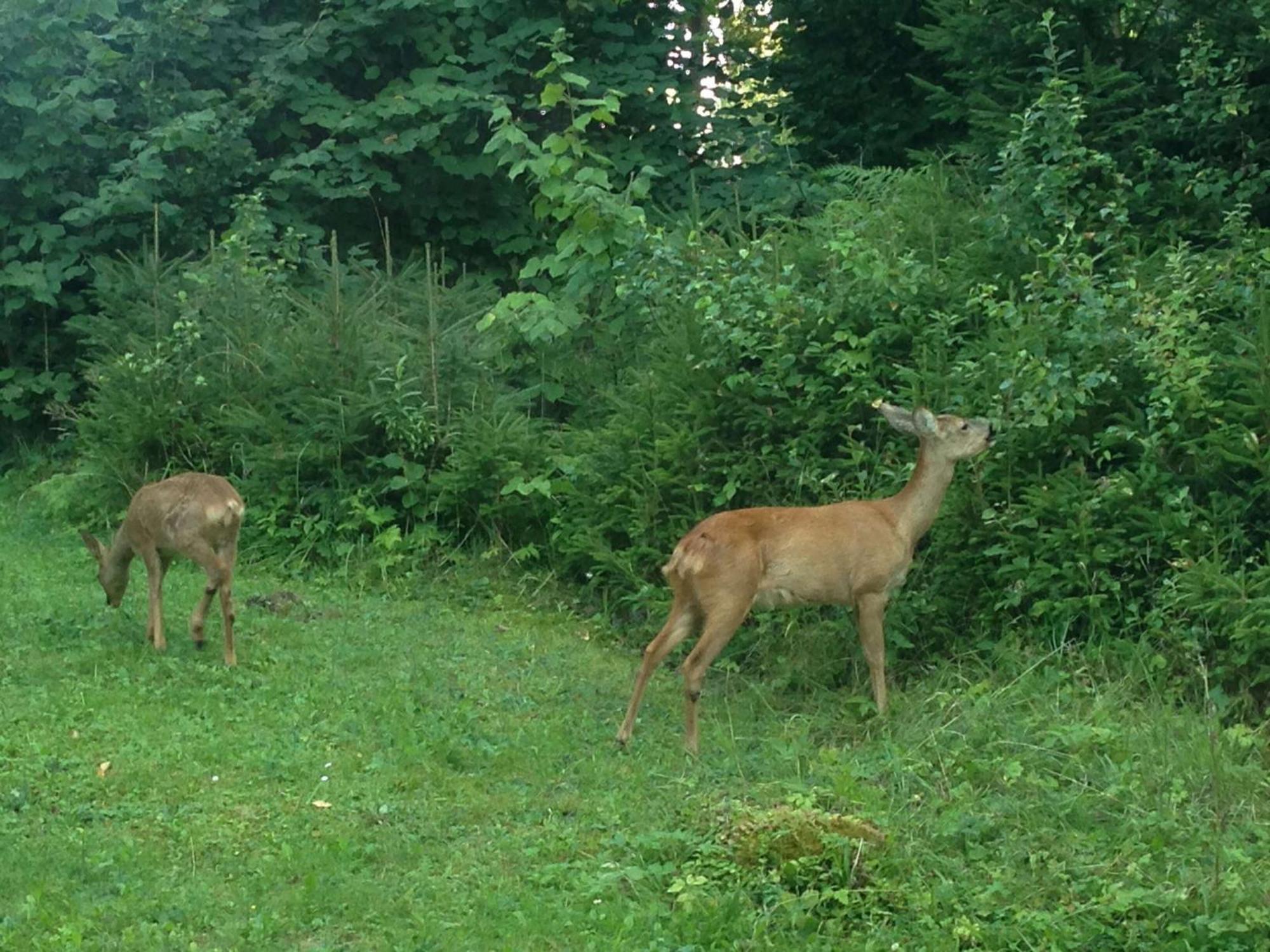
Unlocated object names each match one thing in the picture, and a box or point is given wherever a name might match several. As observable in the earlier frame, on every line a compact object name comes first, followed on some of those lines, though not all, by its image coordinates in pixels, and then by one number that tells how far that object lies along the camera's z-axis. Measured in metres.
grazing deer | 10.18
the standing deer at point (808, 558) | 9.00
